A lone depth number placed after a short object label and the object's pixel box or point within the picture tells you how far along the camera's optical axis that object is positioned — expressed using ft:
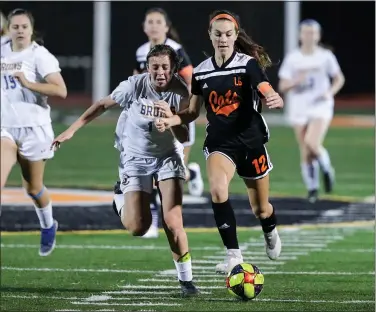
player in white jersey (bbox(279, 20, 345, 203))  106.22
